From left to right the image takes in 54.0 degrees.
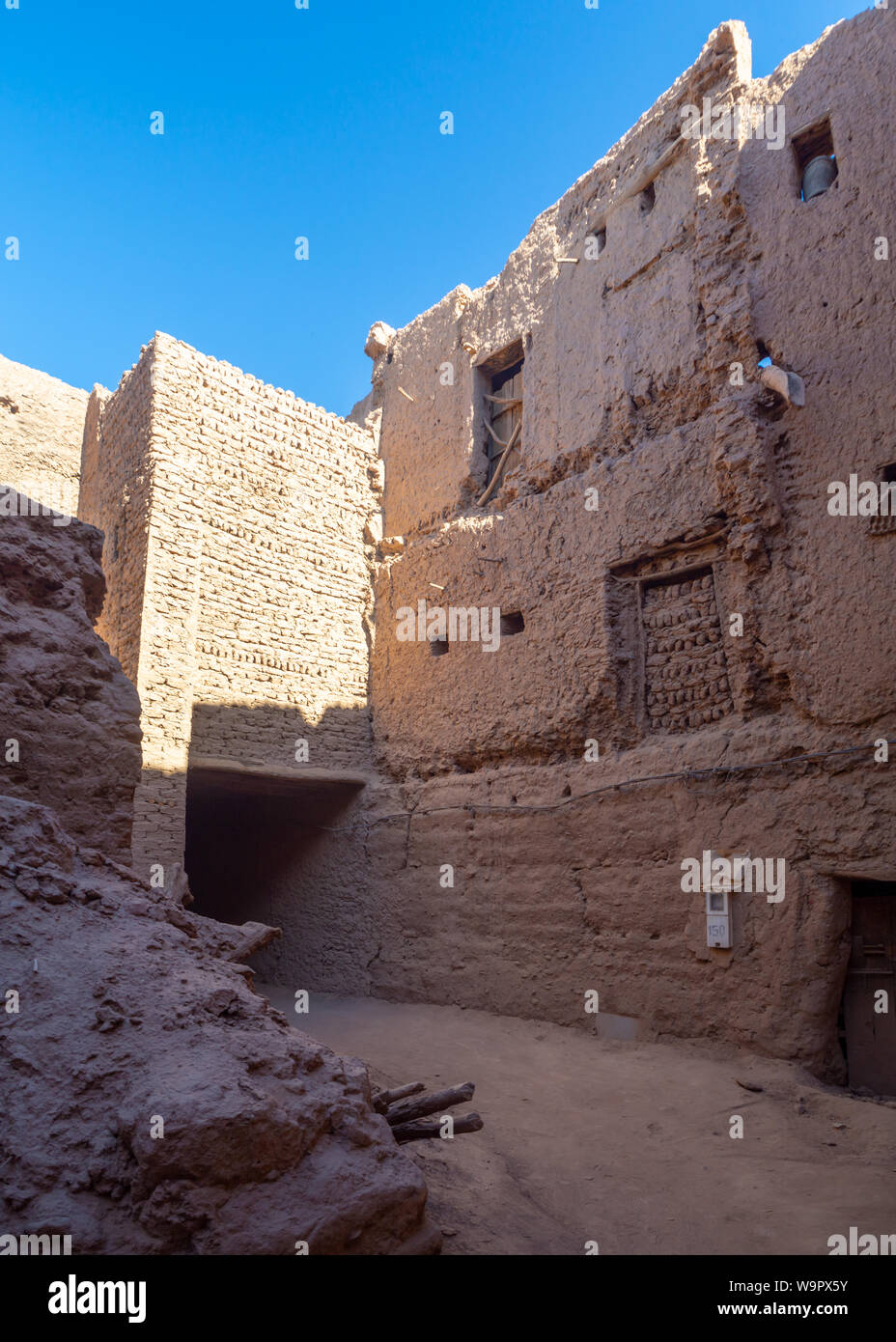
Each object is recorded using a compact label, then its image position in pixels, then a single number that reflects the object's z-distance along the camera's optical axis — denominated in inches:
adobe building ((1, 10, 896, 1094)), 253.4
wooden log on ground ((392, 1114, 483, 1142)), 149.6
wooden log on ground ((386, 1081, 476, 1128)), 151.6
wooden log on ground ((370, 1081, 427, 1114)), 147.4
